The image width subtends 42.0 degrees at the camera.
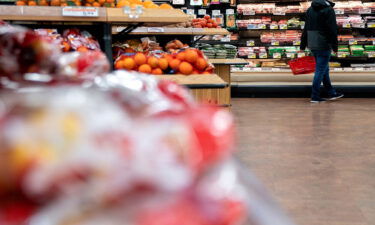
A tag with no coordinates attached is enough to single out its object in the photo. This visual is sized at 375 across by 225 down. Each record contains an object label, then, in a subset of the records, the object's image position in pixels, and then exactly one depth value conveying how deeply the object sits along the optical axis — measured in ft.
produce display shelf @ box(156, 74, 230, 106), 9.73
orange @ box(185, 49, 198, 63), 10.26
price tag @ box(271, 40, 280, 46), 27.02
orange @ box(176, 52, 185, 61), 10.48
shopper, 21.81
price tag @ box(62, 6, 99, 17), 9.25
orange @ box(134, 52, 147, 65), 10.20
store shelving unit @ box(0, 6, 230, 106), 9.16
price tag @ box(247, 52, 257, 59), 27.12
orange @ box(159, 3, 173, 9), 11.30
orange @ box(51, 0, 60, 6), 9.74
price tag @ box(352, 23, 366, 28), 26.20
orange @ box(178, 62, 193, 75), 10.11
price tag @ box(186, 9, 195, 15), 26.76
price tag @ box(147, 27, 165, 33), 16.33
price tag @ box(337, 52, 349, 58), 26.21
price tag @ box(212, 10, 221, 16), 27.15
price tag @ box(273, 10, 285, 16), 26.86
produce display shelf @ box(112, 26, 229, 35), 16.48
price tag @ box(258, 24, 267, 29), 26.94
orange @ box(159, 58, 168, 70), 10.37
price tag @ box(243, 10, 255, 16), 26.93
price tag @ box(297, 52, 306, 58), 27.04
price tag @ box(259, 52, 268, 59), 27.06
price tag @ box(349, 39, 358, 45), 26.28
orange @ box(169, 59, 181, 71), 10.37
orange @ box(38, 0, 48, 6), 9.70
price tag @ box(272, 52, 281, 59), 27.01
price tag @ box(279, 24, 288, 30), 27.04
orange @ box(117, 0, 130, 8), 11.14
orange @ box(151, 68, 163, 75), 10.20
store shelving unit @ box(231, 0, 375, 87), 24.52
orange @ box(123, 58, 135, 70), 9.89
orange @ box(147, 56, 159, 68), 10.25
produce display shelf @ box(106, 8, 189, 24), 9.61
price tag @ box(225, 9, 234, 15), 27.30
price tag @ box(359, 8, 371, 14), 26.23
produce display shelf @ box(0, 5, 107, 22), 9.02
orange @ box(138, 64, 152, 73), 10.04
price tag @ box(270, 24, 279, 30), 26.99
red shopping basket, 23.82
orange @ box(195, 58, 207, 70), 10.28
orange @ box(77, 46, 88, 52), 8.77
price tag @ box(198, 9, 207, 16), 26.96
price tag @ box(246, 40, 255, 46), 27.61
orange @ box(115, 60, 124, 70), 9.89
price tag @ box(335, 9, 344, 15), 26.25
